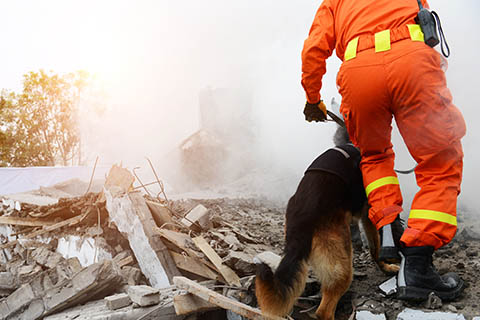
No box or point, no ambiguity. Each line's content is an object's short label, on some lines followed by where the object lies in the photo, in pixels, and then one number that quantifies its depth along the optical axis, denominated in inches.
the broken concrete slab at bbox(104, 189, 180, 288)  115.7
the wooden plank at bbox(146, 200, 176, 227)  129.9
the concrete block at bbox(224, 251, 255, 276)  92.4
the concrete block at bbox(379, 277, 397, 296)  73.4
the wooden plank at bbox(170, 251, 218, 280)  99.4
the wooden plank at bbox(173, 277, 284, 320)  71.3
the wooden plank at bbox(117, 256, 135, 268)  131.5
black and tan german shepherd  63.6
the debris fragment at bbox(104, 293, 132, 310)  91.2
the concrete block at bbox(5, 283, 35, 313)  109.5
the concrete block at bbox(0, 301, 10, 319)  111.2
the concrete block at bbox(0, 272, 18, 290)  136.5
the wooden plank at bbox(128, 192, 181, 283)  115.4
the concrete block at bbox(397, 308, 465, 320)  61.8
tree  618.8
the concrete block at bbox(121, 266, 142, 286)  118.8
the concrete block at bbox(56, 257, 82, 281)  124.9
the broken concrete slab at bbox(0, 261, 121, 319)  105.0
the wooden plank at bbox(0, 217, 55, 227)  173.9
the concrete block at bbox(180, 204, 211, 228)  124.4
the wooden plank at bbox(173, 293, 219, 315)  84.6
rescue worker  62.6
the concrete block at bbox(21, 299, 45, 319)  104.7
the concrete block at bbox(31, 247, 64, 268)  149.9
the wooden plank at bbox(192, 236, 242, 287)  89.3
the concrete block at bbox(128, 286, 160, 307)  87.7
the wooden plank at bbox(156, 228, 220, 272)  104.3
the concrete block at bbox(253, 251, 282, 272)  76.7
